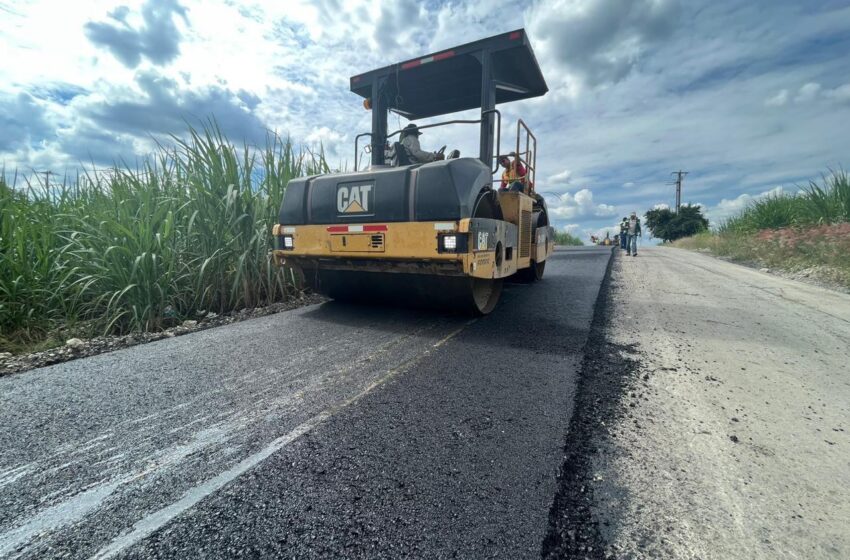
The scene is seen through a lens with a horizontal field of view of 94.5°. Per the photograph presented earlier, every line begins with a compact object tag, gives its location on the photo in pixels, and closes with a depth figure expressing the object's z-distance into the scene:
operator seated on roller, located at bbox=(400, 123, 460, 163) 4.26
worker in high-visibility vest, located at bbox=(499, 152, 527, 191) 4.62
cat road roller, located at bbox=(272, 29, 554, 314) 3.01
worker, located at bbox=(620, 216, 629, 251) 13.26
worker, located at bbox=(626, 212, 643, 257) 12.08
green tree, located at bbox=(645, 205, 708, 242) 39.75
